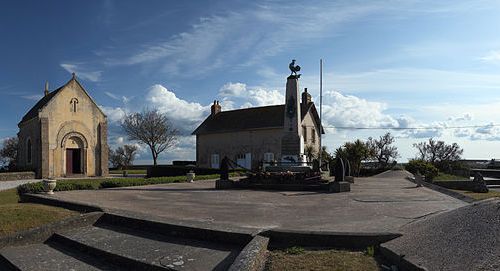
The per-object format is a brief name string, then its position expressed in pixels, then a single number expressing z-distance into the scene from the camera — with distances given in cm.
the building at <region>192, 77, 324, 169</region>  4194
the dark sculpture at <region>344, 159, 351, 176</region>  2184
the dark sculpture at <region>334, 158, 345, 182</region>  1584
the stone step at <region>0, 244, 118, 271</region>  719
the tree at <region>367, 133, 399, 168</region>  5405
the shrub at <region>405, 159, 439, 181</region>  2745
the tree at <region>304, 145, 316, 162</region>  3763
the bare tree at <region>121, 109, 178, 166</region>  5469
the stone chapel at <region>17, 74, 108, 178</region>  3531
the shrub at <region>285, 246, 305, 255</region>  636
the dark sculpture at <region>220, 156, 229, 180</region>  1770
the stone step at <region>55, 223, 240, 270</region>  636
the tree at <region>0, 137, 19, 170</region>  6188
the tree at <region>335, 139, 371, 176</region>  3431
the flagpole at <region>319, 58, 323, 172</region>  3659
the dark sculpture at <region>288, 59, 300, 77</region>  2225
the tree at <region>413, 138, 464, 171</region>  5517
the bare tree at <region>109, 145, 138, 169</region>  6303
